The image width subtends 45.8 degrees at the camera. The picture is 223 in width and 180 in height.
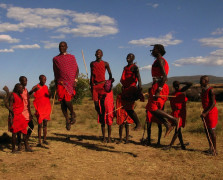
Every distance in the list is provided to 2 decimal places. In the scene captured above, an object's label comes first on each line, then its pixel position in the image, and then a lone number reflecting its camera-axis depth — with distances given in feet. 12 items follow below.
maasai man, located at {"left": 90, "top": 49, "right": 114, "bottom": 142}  26.55
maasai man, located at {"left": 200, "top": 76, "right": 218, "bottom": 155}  21.76
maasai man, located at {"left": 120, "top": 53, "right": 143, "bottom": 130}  23.99
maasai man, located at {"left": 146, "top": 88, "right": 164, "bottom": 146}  25.97
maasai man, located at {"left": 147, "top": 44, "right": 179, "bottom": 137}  19.69
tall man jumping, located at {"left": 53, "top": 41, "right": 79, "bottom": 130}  24.27
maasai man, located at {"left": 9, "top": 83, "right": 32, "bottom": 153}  22.05
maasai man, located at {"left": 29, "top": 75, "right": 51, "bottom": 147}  25.45
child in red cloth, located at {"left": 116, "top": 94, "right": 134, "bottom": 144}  27.02
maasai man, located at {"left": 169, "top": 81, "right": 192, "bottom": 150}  23.86
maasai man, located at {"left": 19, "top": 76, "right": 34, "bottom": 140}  23.10
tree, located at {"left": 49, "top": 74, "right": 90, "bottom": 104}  93.39
